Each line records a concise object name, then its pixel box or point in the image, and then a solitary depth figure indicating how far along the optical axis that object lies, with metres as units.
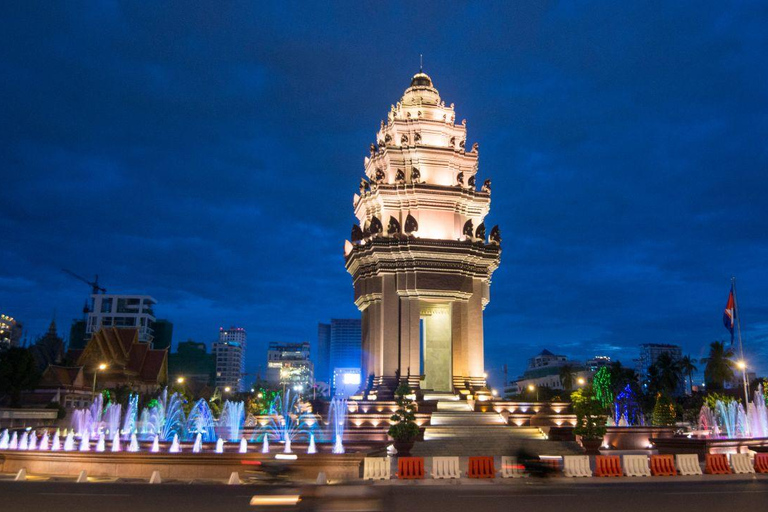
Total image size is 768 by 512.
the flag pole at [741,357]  34.19
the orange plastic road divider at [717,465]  21.53
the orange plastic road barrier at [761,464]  22.02
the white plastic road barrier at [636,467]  20.97
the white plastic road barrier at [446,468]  20.12
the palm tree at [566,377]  91.58
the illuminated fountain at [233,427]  29.11
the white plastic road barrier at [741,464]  21.83
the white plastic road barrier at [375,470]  19.89
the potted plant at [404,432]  25.75
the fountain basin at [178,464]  19.67
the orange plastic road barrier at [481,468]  20.17
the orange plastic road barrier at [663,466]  21.16
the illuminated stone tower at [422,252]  36.41
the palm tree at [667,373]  80.94
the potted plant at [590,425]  27.17
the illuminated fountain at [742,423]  32.12
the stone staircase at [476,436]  27.45
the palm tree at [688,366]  85.08
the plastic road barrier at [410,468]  20.22
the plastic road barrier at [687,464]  21.51
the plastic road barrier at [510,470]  20.12
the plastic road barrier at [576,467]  20.59
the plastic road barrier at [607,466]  20.95
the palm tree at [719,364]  79.06
